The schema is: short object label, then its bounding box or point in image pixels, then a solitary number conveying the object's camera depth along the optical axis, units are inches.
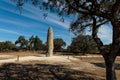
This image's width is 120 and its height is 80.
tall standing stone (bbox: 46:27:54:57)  661.8
